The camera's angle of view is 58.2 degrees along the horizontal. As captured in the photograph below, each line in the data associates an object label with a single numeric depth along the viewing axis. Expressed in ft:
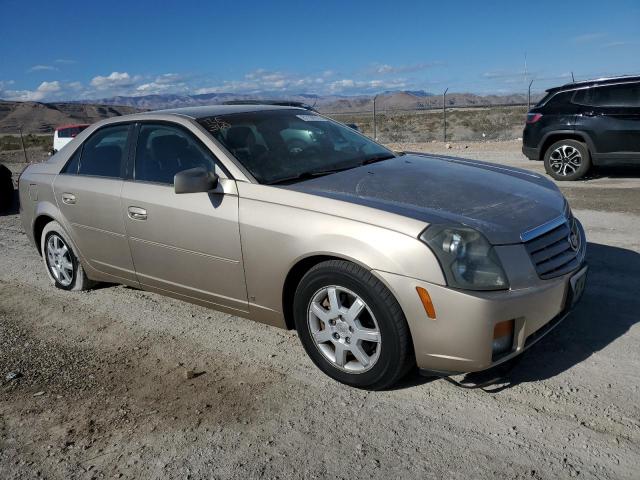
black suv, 31.14
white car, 68.23
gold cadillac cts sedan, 9.64
